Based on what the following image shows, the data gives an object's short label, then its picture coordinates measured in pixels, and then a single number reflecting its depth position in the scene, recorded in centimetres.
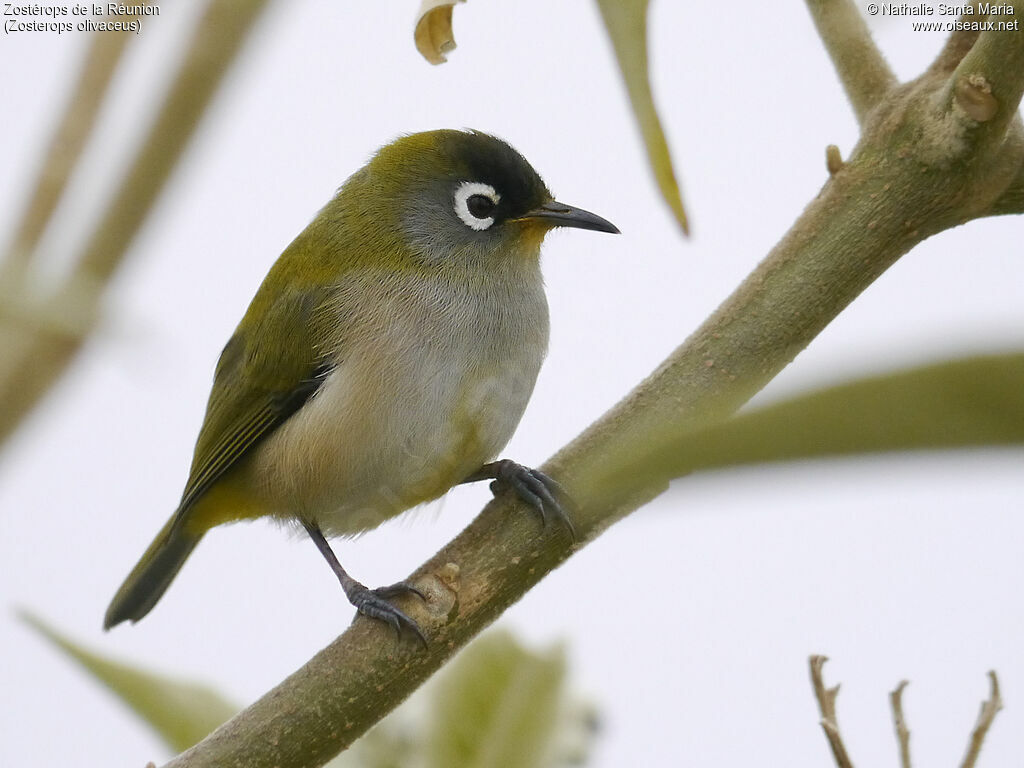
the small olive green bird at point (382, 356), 260
